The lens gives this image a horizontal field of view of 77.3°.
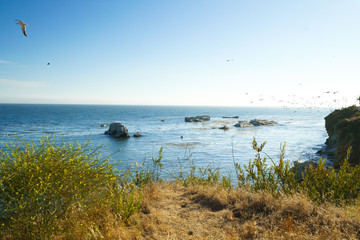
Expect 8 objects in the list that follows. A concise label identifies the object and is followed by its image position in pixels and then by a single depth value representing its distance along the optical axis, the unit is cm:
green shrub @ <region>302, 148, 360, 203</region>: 515
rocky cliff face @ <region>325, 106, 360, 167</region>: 1476
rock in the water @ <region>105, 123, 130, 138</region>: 4784
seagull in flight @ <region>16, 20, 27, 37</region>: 540
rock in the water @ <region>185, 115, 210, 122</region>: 8847
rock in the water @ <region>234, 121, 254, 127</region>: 6978
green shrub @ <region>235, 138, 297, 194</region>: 584
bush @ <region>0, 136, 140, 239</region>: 349
